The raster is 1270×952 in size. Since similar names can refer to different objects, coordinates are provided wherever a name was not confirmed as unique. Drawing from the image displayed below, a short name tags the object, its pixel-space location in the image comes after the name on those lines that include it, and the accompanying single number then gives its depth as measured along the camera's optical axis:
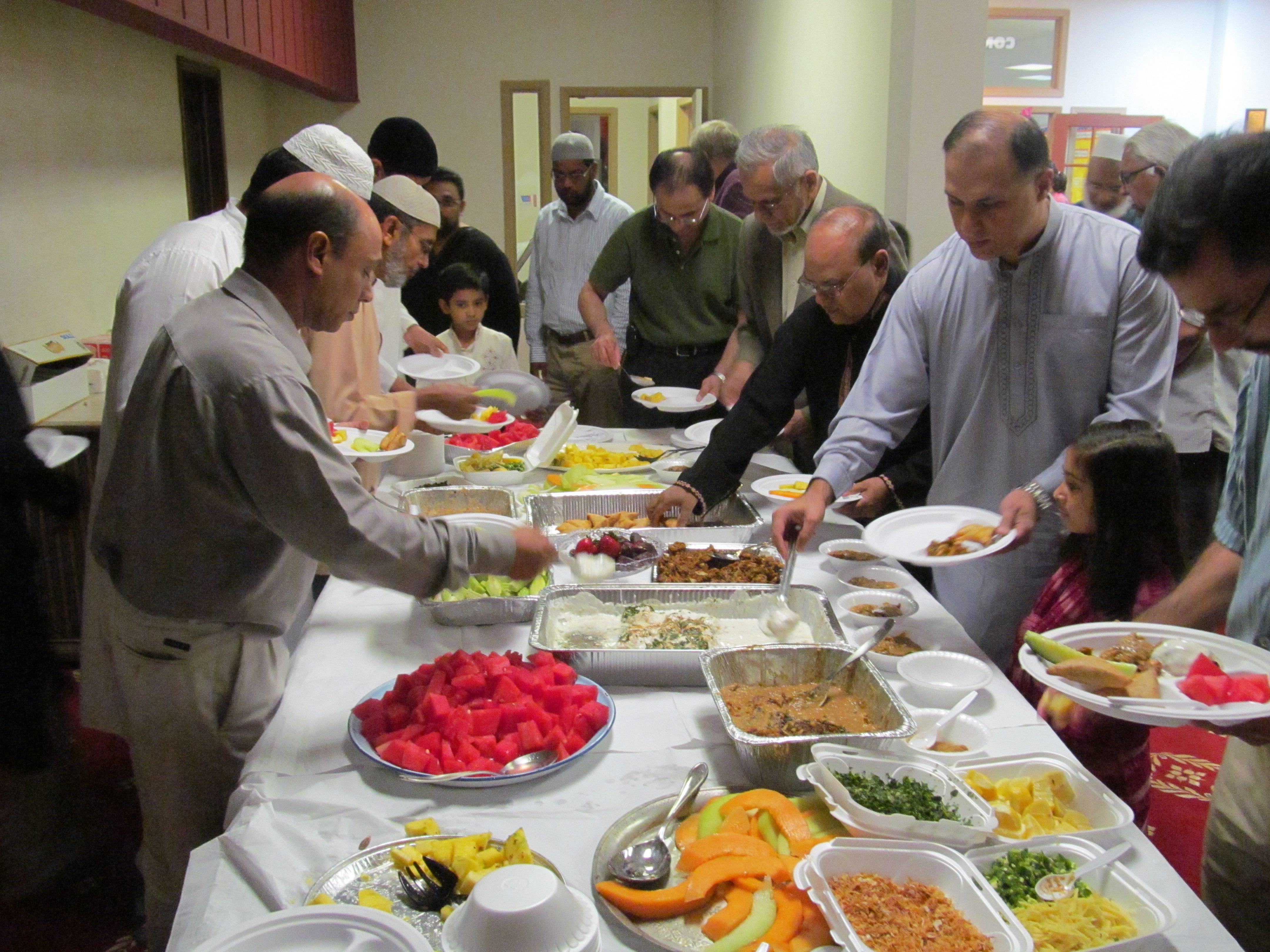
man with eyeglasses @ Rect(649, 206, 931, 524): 2.50
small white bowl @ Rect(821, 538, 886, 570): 2.16
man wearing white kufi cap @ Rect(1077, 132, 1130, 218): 4.59
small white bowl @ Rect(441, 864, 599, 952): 0.96
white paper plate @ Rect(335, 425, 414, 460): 2.36
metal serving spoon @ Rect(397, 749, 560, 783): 1.32
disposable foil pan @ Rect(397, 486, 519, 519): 2.42
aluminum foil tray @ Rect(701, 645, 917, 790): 1.32
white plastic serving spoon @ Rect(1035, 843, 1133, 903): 1.10
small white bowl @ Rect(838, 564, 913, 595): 2.09
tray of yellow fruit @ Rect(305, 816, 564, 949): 1.10
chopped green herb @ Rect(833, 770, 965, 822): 1.20
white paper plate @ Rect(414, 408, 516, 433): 2.95
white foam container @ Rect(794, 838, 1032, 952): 1.02
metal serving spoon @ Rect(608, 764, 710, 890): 1.14
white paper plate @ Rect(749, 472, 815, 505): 2.61
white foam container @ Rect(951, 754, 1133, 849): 1.24
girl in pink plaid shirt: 1.80
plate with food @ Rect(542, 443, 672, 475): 2.93
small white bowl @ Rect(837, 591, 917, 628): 1.85
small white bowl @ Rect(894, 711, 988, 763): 1.44
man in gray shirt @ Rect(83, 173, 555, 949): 1.48
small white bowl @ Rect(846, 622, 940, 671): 1.78
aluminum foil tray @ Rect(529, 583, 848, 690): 1.62
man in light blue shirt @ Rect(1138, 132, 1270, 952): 1.19
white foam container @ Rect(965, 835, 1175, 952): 1.05
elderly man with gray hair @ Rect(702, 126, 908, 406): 3.19
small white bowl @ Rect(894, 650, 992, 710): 1.58
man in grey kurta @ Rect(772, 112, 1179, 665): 2.07
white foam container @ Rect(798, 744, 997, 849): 1.15
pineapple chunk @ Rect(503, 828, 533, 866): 1.14
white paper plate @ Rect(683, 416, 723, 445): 3.24
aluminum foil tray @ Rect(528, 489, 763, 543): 2.51
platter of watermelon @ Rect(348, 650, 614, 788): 1.35
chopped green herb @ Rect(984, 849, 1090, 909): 1.10
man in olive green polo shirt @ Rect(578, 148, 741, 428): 4.12
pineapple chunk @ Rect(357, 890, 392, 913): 1.09
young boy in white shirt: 4.01
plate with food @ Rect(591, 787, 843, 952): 1.08
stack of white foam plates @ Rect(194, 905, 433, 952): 0.94
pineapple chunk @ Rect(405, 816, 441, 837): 1.23
